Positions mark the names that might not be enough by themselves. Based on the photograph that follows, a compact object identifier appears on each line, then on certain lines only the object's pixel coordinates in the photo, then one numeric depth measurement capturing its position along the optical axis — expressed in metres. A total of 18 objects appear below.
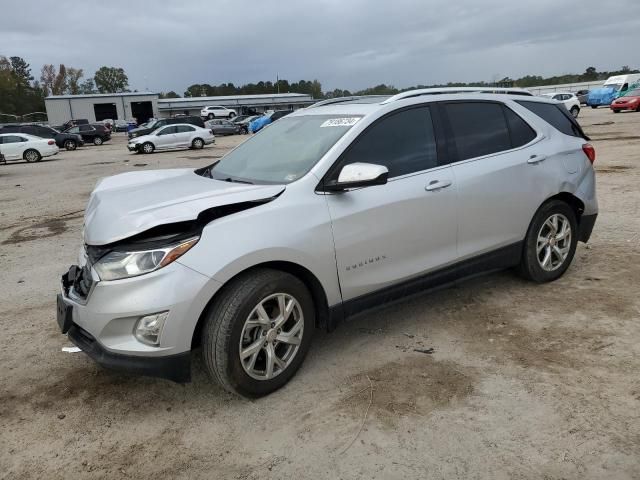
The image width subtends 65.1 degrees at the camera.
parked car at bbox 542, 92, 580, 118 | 30.70
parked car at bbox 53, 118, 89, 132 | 56.11
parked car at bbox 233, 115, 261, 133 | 43.94
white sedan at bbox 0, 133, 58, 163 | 24.38
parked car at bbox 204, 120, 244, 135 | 42.35
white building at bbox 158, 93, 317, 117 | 77.06
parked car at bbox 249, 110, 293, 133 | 37.77
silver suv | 2.78
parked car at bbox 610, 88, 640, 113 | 30.38
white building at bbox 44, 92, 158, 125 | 71.25
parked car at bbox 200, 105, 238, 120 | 62.12
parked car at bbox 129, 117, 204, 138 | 36.44
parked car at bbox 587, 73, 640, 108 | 41.88
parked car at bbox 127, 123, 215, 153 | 26.38
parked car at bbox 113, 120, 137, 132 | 62.49
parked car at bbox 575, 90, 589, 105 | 47.62
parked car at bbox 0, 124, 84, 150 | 34.06
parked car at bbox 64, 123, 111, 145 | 39.56
